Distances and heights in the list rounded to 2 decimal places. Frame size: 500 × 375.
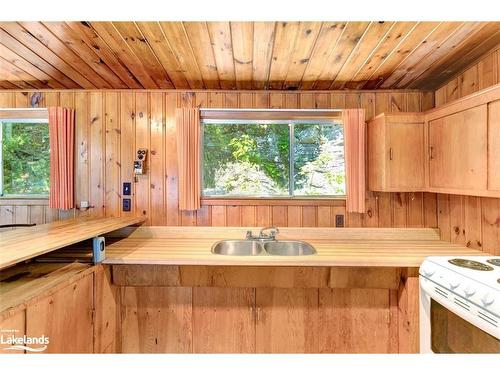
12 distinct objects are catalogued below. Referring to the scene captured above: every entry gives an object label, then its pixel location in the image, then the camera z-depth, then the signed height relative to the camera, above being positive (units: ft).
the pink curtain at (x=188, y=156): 6.82 +0.87
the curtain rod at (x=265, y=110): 6.98 +2.24
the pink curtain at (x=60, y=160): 6.89 +0.81
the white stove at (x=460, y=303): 3.33 -1.86
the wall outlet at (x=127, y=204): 7.13 -0.51
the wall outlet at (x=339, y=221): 6.99 -1.06
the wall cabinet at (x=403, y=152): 6.24 +0.84
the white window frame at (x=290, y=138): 7.16 +1.44
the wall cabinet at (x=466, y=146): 4.48 +0.81
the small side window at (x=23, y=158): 7.41 +0.94
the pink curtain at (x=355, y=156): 6.72 +0.81
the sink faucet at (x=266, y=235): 6.63 -1.39
